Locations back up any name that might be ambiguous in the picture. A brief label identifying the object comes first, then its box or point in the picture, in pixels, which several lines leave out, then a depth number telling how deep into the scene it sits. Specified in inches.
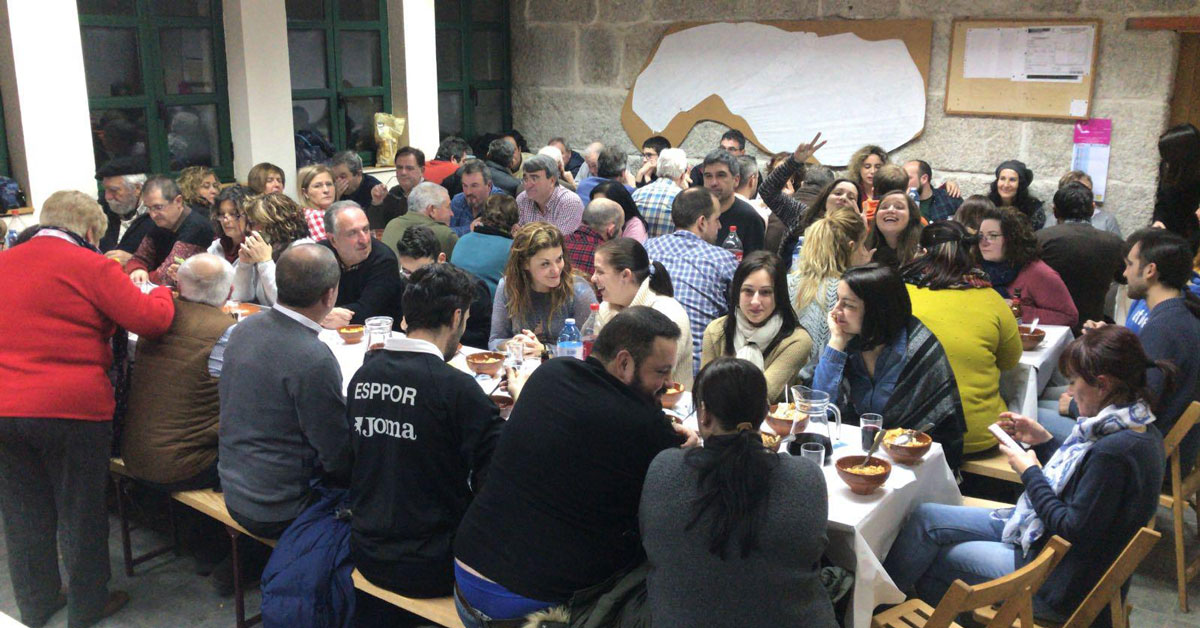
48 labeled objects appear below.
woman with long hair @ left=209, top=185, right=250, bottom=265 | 209.8
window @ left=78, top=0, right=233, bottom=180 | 280.8
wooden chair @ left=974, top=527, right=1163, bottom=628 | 104.5
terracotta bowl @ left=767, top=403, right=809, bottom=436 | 131.0
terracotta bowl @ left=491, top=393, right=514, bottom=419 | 142.1
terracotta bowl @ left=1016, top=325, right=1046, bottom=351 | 178.7
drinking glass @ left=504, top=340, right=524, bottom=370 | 156.6
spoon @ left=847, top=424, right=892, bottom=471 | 122.0
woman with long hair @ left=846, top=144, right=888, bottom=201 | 272.5
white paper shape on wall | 323.3
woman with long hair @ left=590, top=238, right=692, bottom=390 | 161.3
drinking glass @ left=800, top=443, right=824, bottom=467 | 122.0
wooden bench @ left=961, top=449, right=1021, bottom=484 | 149.3
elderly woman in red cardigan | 140.9
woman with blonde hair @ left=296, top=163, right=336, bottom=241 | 245.8
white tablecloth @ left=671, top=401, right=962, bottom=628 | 110.9
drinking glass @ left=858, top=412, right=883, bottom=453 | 127.3
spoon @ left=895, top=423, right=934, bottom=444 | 127.4
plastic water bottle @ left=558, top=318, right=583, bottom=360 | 153.9
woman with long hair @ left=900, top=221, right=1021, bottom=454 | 150.6
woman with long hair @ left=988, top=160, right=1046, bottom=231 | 266.2
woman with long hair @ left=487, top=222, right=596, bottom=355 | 173.9
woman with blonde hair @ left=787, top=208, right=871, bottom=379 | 170.1
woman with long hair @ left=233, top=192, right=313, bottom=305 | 196.7
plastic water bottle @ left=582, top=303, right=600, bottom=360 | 165.8
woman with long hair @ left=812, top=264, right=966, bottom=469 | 139.1
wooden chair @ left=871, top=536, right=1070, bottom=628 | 97.3
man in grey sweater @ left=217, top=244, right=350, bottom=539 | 130.9
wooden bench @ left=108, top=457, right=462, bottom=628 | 119.0
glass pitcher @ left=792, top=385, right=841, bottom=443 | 131.5
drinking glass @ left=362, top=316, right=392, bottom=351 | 165.3
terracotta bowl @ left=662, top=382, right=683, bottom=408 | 144.1
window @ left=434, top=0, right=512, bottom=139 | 388.8
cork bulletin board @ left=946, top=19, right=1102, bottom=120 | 287.0
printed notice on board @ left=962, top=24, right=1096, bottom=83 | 286.5
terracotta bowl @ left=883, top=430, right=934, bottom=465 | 125.0
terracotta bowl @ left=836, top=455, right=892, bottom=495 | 116.0
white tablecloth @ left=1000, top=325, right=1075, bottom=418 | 169.6
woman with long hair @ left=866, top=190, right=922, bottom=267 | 209.0
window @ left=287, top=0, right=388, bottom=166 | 334.6
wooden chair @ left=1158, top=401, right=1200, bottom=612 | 150.8
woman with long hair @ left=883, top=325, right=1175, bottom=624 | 108.9
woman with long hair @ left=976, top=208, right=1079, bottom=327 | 195.8
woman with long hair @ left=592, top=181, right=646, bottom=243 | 244.7
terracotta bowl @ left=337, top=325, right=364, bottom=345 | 176.4
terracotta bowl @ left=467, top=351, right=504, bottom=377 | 157.6
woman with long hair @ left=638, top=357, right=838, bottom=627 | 91.5
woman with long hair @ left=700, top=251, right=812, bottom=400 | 151.0
